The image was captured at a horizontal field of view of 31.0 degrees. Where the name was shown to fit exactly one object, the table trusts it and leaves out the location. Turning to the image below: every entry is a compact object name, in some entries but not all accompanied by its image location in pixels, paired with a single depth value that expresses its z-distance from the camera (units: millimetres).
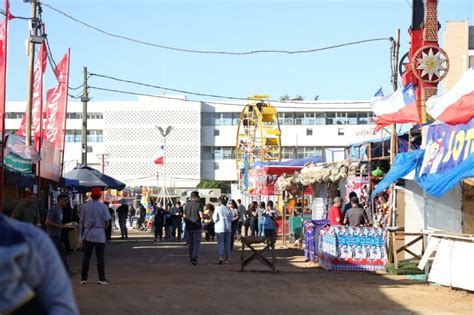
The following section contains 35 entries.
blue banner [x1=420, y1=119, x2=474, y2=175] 14823
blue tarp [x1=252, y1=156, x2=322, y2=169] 43031
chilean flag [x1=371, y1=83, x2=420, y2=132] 19875
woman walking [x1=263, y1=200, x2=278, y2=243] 26891
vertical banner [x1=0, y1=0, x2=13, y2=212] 14039
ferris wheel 63031
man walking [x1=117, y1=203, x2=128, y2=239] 37384
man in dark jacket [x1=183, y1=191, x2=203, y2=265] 21109
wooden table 19062
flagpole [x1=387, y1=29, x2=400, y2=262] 19188
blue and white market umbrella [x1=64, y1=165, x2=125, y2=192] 30442
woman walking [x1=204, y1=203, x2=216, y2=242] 37781
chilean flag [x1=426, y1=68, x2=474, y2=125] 14258
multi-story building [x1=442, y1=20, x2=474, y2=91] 61697
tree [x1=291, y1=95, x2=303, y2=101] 107269
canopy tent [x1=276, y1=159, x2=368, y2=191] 26069
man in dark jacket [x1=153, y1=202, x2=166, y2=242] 37125
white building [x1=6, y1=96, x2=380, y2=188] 99562
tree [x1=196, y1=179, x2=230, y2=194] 95250
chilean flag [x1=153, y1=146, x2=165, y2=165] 58434
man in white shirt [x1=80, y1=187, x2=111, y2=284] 15250
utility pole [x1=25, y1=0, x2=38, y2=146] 22625
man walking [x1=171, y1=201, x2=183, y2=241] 37278
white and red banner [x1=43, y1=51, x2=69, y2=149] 25438
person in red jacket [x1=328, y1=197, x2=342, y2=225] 20047
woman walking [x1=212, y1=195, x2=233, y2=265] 21688
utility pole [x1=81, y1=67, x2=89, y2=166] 38062
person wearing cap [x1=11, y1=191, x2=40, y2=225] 14773
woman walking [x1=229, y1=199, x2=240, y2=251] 28514
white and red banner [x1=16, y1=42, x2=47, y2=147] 22781
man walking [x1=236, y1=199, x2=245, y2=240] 38688
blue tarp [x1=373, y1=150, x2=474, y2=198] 14345
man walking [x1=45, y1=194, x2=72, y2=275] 15524
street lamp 61819
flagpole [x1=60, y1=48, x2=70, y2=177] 25483
